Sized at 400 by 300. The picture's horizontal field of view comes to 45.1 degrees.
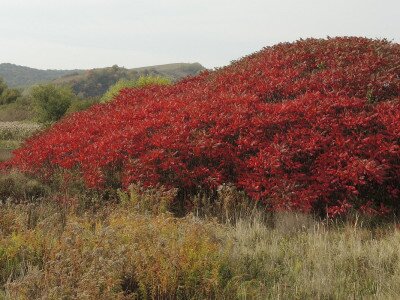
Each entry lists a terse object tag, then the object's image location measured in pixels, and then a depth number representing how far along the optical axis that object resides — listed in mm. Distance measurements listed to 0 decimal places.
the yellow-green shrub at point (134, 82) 23439
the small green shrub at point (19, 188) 9060
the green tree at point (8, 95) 56750
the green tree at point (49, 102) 33750
